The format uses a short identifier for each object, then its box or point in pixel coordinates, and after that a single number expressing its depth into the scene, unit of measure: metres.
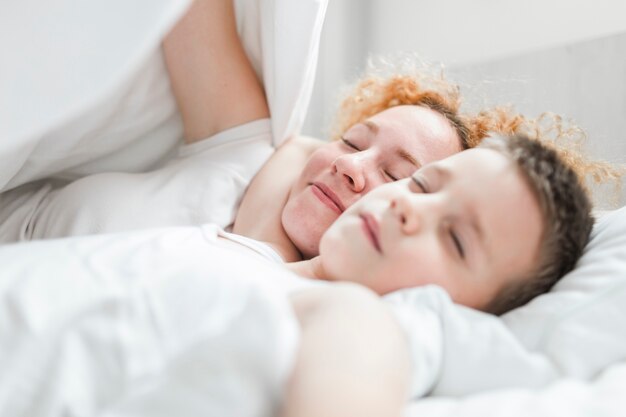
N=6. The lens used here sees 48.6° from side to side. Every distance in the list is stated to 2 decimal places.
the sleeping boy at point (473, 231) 0.79
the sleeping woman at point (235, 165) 1.11
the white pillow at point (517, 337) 0.71
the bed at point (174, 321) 0.59
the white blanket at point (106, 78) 0.74
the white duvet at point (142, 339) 0.57
